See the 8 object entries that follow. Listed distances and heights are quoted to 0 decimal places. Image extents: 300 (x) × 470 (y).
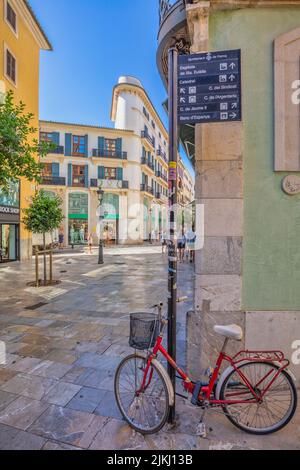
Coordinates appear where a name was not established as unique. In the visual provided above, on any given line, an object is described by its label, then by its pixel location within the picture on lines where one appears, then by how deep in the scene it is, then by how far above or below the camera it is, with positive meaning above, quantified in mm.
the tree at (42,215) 9500 +496
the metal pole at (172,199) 2697 +308
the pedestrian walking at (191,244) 14344 -731
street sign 3000 +1560
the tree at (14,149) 5215 +1637
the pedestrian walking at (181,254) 16866 -1539
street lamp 15586 -1440
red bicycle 2635 -1571
